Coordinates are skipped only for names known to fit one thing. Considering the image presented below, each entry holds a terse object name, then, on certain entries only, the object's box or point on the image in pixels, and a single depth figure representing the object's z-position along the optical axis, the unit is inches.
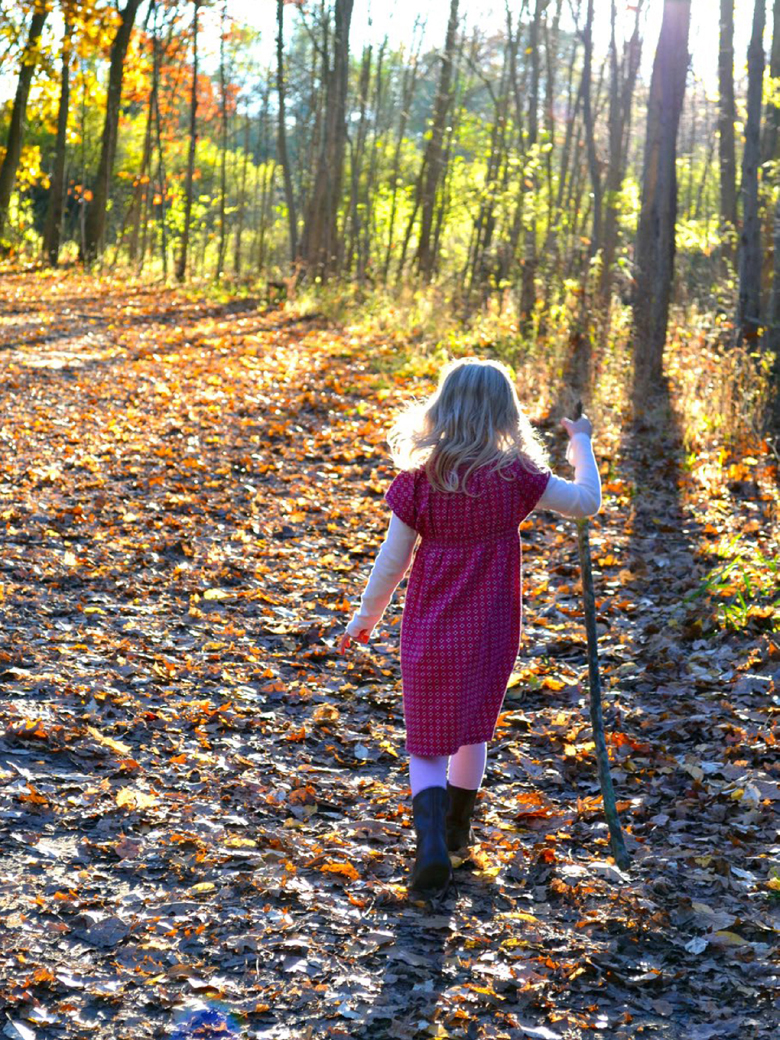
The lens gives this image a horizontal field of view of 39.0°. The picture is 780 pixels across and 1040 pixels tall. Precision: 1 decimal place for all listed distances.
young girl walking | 136.9
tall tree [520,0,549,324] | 624.4
